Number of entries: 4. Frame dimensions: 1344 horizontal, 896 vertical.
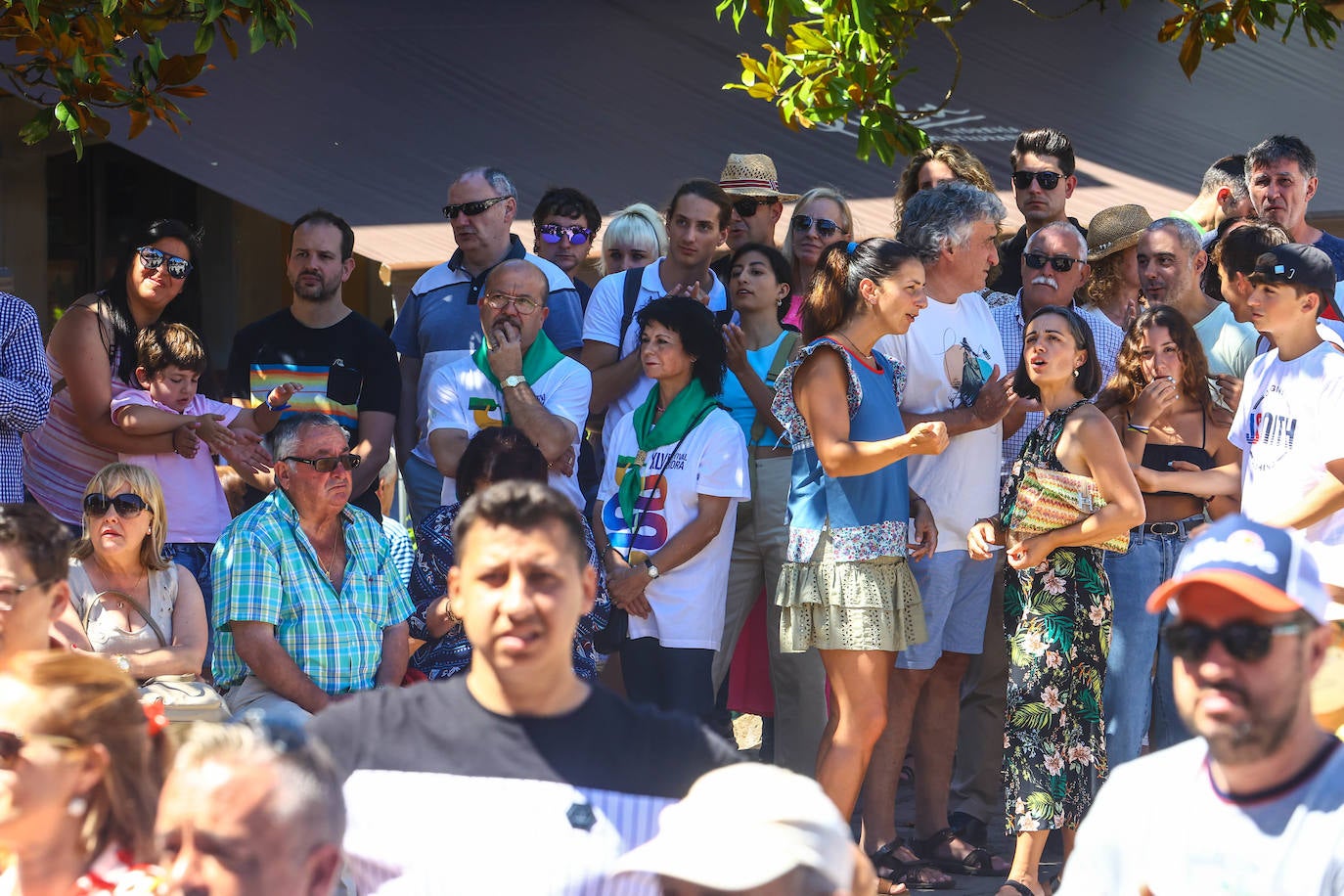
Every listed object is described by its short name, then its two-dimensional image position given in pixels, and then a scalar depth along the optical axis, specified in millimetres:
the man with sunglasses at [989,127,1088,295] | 12008
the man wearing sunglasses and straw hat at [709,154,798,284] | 12414
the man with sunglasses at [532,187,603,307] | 12430
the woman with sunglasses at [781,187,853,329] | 11656
